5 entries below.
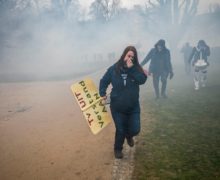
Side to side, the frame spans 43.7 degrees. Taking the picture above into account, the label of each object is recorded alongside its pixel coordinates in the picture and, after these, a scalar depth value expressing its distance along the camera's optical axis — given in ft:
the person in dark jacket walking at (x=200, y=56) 34.99
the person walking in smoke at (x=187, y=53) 57.67
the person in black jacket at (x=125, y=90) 13.97
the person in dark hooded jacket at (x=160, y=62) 29.40
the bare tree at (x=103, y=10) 151.02
